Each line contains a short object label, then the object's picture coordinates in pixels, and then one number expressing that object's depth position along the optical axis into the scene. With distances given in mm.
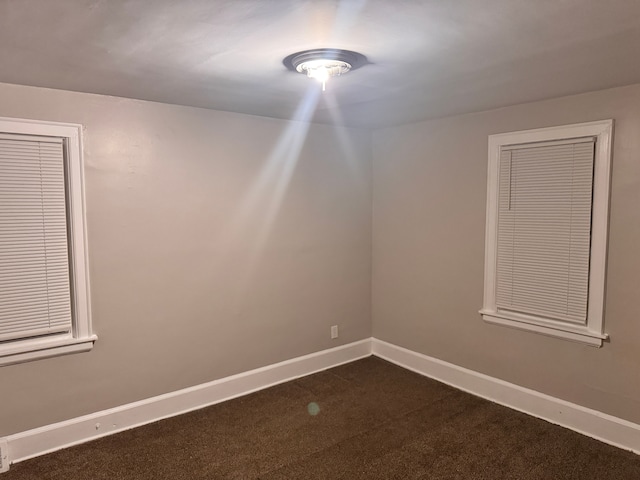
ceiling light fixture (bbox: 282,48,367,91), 2121
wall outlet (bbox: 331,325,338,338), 4316
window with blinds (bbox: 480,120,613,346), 2971
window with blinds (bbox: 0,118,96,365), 2697
